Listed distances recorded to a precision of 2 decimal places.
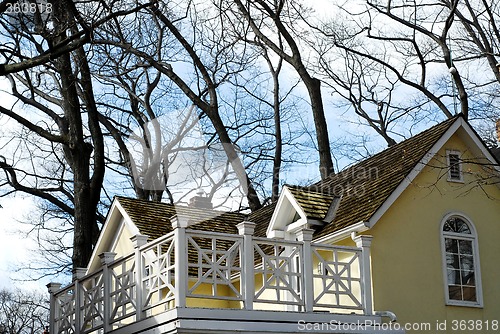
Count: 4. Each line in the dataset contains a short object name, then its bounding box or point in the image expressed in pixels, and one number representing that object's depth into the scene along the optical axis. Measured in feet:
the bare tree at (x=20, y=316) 128.26
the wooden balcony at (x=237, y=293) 45.16
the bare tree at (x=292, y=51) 92.14
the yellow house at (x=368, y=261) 46.78
